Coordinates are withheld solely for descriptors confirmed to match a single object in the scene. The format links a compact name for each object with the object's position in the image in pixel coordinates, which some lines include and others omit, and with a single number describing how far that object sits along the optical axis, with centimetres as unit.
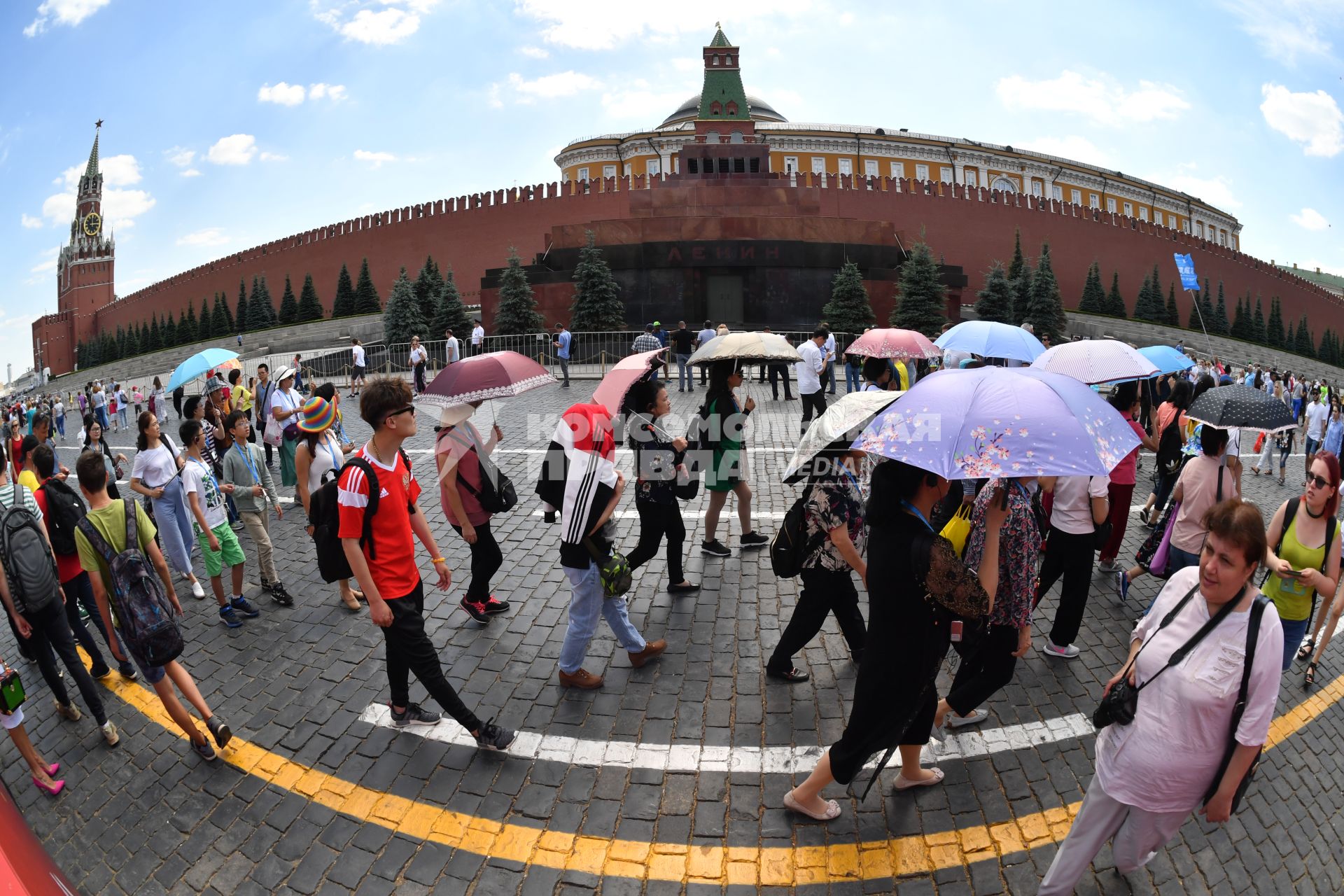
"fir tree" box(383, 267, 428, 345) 2811
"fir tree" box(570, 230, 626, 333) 2312
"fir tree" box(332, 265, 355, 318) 3538
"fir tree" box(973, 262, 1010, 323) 2797
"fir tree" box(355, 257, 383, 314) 3525
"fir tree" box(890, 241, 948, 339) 2445
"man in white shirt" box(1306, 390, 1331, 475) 1180
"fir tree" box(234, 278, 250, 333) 3791
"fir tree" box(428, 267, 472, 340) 2644
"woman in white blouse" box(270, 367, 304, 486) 748
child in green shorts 496
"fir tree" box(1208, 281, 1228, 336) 3628
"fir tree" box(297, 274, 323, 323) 3662
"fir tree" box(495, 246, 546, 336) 2428
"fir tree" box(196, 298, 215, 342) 3966
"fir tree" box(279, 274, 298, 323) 3728
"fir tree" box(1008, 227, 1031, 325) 2881
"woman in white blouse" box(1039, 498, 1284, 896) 229
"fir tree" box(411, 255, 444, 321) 2925
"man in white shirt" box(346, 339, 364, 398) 1820
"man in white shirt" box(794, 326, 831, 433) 990
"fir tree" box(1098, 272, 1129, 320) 3456
